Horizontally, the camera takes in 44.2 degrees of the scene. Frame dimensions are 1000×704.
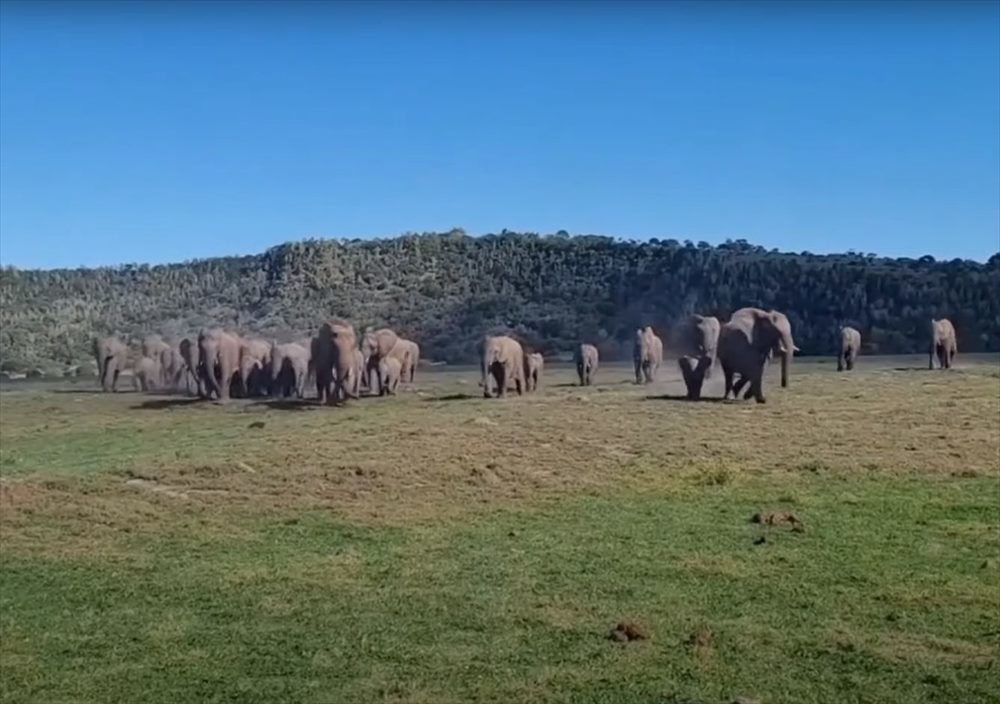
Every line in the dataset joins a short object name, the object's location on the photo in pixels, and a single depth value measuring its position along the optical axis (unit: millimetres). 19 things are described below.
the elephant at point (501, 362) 32188
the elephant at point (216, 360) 33312
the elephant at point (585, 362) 36875
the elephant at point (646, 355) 36594
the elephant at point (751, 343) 27828
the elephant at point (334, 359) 31688
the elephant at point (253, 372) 35750
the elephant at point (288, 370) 35219
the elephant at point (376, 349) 36344
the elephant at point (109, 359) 40719
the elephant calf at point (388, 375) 35344
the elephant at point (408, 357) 38969
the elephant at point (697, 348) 28531
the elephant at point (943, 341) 40906
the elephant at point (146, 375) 40906
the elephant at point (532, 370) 34688
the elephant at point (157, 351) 42188
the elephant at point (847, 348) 42562
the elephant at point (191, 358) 35153
